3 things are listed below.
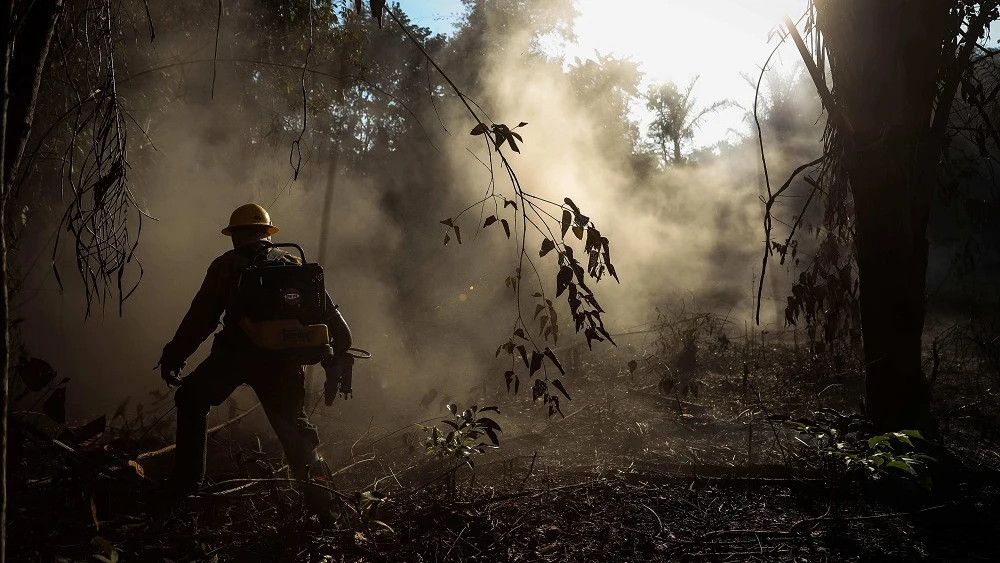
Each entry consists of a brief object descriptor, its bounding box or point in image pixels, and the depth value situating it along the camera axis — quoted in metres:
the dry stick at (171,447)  3.64
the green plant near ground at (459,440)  3.31
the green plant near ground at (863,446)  2.61
